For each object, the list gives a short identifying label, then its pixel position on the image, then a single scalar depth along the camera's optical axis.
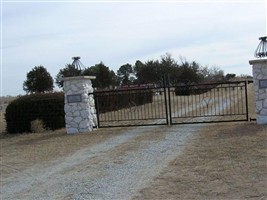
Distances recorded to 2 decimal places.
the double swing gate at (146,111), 9.95
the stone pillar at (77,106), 9.46
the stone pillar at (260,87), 8.31
